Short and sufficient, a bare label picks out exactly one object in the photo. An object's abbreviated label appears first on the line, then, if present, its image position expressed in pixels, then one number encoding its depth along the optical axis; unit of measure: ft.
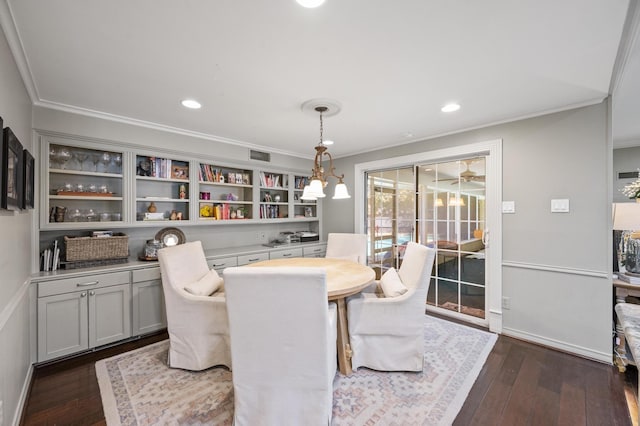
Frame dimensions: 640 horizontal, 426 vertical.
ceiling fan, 10.65
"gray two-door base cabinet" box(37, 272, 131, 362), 7.48
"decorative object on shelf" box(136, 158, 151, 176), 10.25
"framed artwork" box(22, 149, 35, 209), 6.07
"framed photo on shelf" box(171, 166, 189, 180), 11.03
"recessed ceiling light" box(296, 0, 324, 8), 4.24
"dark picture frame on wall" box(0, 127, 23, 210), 4.46
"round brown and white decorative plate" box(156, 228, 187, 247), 10.63
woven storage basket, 8.40
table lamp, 7.68
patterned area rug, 5.69
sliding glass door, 10.75
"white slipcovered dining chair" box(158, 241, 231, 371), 7.18
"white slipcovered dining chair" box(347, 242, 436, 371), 7.10
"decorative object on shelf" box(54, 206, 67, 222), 8.49
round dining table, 6.80
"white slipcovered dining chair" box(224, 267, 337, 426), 4.82
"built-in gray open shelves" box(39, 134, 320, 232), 8.68
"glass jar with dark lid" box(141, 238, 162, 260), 9.70
